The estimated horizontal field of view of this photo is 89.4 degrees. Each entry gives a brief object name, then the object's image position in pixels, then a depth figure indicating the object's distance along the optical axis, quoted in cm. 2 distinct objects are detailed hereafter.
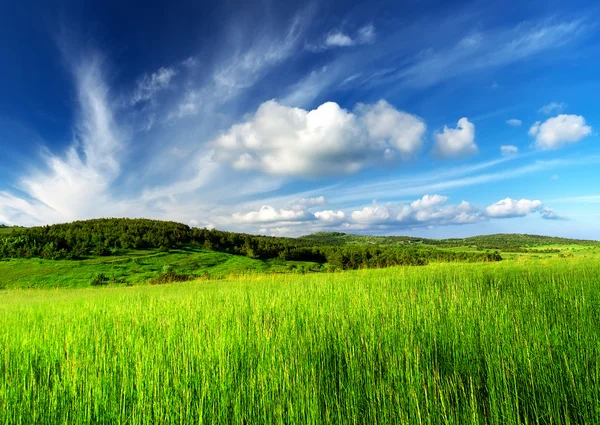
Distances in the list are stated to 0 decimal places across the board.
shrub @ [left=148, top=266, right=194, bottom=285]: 2917
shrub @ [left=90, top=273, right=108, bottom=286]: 2839
